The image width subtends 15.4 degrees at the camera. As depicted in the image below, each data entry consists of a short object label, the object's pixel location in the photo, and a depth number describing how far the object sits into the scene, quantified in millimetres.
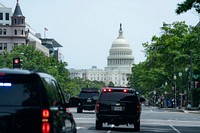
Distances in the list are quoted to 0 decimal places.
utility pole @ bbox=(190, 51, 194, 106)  84850
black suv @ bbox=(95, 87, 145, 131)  29031
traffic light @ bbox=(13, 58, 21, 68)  44438
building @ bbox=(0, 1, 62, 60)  157250
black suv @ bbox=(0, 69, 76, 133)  11695
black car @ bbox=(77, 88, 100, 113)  56444
